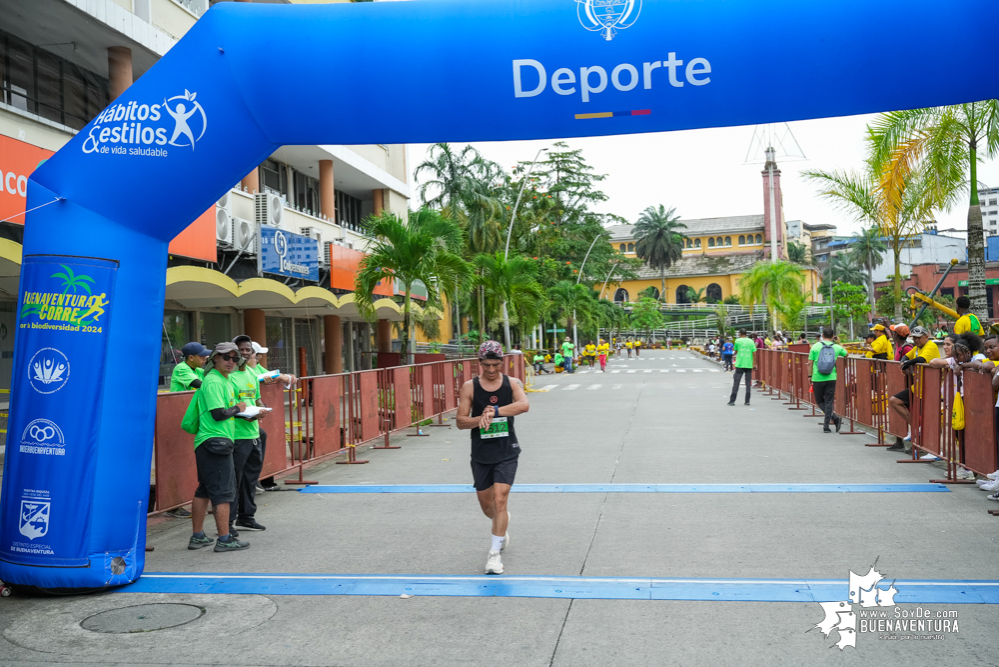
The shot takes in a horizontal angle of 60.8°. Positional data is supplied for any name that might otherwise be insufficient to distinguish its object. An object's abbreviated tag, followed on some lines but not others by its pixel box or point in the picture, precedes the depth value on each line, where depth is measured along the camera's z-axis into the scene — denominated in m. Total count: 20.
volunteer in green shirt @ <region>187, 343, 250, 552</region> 7.03
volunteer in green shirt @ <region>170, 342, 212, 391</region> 8.40
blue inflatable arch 5.61
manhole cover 5.24
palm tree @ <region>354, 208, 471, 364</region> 19.14
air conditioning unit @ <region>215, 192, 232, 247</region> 19.03
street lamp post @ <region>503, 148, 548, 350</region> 30.55
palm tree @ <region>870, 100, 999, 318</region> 14.49
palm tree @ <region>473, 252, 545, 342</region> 30.58
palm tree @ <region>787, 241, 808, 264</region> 132.02
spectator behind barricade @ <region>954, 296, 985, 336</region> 11.58
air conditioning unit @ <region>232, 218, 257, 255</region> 20.19
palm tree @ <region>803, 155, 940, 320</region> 16.28
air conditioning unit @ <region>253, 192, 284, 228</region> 21.81
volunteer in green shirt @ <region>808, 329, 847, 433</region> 14.81
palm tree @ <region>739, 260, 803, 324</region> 46.00
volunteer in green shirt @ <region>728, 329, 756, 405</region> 20.03
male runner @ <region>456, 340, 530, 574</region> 6.42
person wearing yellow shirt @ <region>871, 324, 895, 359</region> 13.67
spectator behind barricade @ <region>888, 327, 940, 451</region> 11.05
